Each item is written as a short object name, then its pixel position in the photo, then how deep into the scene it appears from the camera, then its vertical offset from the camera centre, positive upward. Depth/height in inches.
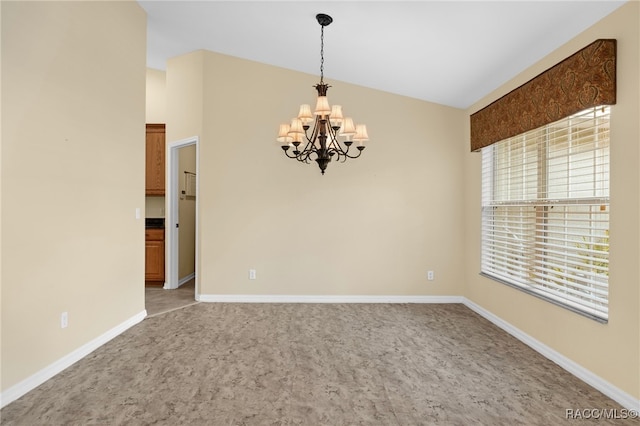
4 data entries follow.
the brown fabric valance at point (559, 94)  86.4 +37.4
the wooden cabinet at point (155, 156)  205.0 +33.1
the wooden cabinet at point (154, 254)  201.8 -27.7
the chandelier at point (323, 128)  111.5 +29.2
